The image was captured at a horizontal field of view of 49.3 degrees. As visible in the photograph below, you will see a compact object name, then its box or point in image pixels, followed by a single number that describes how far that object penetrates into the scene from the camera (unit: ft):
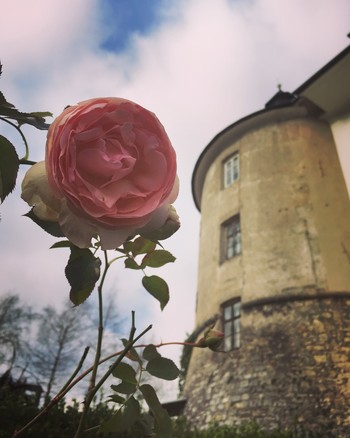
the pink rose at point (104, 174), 1.79
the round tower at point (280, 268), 27.09
